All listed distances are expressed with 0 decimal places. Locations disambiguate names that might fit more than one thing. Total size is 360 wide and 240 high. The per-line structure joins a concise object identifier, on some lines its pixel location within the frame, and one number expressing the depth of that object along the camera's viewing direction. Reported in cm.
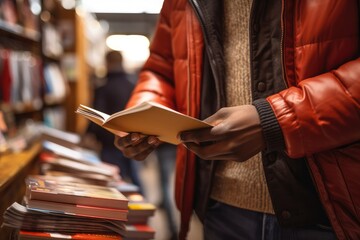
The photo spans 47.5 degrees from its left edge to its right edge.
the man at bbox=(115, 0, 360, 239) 86
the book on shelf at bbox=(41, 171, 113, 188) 162
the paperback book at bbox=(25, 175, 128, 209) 103
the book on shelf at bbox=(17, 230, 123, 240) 97
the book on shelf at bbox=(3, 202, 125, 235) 97
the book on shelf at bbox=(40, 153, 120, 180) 174
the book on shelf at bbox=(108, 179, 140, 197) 172
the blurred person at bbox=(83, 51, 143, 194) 398
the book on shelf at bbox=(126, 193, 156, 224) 145
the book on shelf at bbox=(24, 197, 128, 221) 102
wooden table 118
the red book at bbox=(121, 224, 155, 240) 135
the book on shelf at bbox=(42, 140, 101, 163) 199
